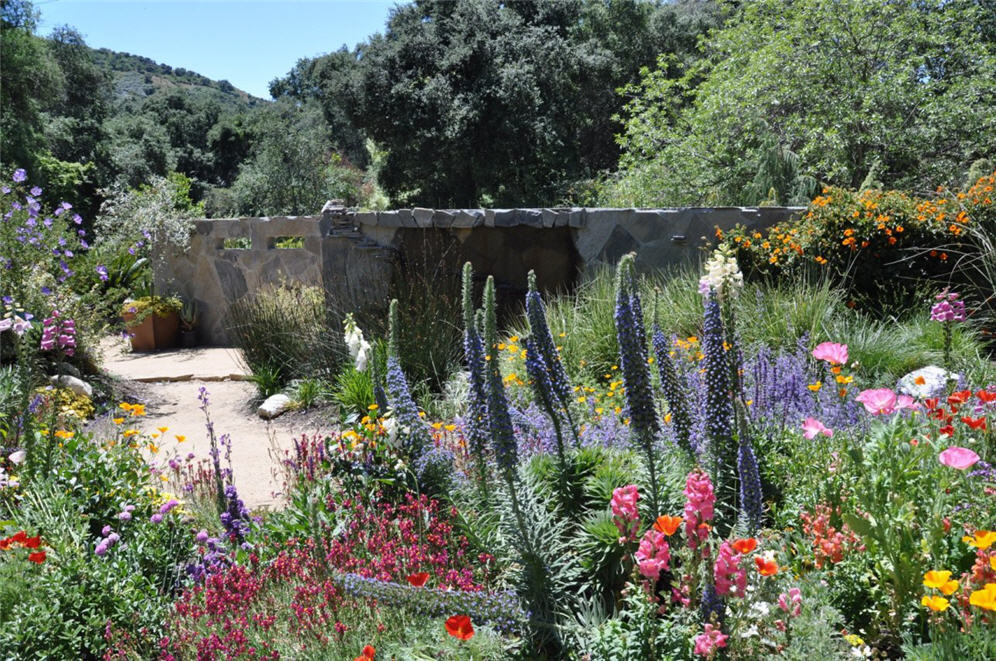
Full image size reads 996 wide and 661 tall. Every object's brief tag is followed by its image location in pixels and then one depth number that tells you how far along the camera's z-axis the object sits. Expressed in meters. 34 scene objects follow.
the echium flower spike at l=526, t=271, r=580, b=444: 2.84
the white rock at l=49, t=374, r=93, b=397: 6.40
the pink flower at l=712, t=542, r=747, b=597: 1.80
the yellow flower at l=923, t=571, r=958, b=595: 1.65
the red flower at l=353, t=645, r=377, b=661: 1.74
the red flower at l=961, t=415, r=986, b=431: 2.46
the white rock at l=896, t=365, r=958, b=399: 3.52
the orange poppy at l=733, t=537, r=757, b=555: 1.80
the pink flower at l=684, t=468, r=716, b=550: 1.81
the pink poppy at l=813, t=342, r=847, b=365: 2.67
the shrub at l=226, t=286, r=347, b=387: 6.71
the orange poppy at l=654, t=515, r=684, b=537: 1.79
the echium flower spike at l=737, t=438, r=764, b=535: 2.28
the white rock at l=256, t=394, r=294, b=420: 6.39
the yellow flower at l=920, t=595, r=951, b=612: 1.63
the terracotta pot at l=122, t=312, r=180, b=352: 10.34
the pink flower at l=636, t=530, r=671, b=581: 1.79
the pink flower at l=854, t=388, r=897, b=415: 2.48
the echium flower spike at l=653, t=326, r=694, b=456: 2.76
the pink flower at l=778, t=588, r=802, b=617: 1.87
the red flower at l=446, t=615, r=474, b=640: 1.78
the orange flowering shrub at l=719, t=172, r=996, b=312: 6.07
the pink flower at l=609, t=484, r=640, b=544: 1.94
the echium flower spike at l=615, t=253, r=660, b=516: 2.43
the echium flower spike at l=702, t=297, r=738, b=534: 2.47
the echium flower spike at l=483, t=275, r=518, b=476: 2.27
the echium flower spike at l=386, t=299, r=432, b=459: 3.15
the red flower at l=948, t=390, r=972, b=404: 2.63
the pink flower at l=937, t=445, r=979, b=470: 2.06
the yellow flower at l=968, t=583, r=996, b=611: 1.55
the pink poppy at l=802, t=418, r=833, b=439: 2.35
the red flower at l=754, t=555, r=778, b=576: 1.79
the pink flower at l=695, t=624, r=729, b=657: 1.76
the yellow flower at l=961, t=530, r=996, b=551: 1.73
